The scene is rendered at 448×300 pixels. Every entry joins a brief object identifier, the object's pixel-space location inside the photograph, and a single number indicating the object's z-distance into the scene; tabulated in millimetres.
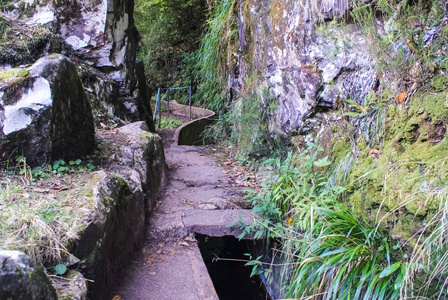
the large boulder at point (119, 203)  2354
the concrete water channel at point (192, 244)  2752
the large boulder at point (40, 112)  2967
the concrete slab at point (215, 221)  3555
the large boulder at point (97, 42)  6234
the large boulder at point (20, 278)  1503
